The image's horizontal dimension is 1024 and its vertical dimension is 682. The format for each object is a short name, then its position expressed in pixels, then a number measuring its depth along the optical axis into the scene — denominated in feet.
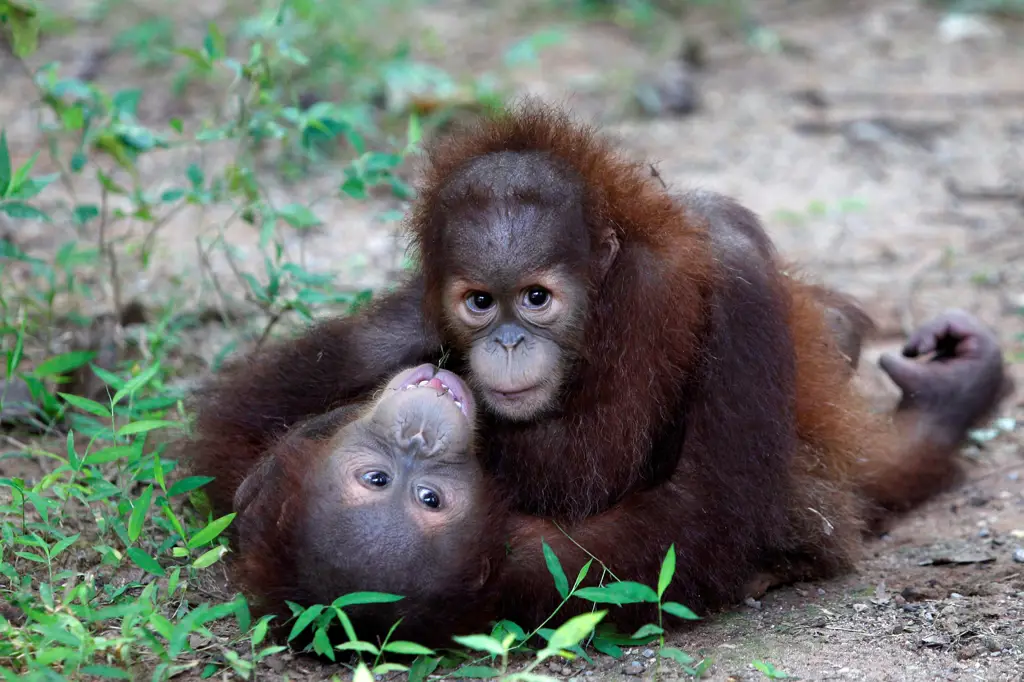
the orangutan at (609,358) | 19.86
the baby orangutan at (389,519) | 17.79
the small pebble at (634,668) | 18.48
